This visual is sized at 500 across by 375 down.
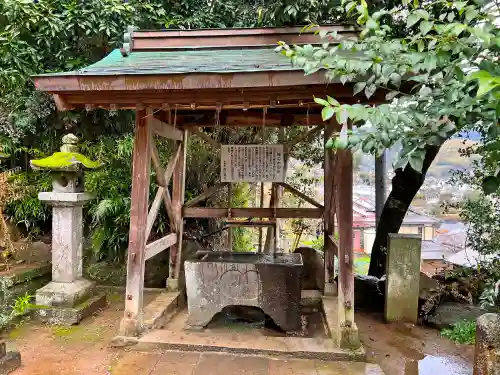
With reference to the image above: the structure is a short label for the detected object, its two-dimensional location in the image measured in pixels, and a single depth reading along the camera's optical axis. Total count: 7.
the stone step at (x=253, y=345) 3.71
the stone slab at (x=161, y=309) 4.29
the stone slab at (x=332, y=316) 3.94
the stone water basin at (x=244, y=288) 4.22
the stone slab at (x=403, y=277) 4.93
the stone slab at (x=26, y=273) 5.13
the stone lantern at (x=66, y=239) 4.65
